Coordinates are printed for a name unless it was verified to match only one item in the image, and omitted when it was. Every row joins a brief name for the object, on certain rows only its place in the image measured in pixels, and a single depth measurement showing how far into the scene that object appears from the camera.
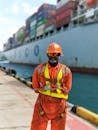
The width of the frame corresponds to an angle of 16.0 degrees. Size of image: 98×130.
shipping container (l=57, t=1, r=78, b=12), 46.16
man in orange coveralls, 4.64
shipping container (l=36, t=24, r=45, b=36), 60.50
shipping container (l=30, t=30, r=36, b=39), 68.45
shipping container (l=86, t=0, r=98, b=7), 39.75
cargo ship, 39.09
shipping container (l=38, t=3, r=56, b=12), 60.23
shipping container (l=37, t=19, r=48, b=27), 59.34
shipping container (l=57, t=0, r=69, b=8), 49.47
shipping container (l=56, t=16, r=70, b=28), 46.92
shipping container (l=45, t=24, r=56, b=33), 54.04
